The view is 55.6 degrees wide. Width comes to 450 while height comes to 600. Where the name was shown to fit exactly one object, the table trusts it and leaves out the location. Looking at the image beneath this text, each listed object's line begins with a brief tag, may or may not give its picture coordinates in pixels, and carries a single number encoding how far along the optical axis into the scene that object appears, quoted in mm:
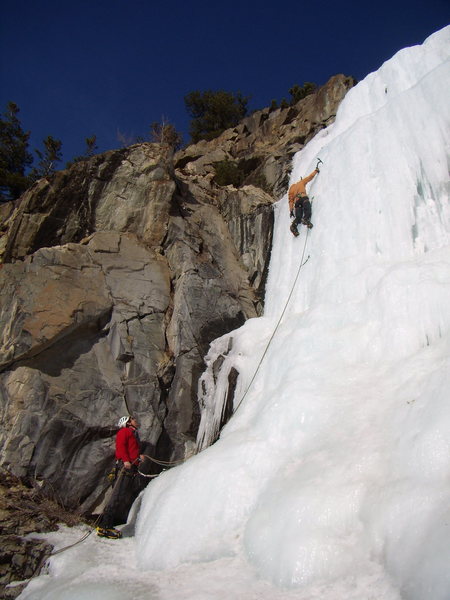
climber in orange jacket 8977
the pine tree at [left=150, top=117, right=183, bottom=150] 14015
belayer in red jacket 5855
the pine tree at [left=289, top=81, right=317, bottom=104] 20375
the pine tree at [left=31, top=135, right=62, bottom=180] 15477
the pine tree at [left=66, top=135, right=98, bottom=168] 15406
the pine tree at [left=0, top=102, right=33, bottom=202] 16016
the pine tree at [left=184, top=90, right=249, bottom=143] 23516
